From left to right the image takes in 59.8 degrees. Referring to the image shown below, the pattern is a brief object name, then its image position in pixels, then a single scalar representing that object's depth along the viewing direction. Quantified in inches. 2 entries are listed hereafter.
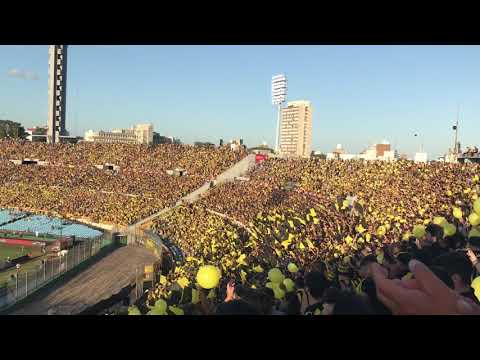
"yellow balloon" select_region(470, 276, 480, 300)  116.3
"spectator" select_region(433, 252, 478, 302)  142.9
